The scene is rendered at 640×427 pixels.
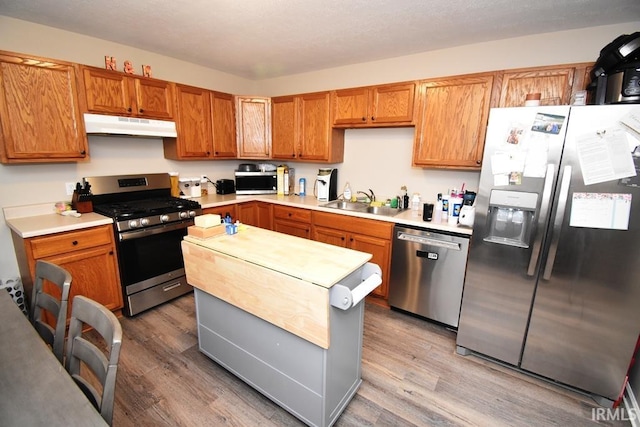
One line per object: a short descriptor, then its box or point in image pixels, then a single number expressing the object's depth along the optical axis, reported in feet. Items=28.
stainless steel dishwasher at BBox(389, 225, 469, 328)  8.09
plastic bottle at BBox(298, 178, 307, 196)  13.12
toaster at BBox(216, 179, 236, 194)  12.98
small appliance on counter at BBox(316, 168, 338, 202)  11.93
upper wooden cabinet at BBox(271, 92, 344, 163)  11.46
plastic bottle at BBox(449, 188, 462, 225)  8.53
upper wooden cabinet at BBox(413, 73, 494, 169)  8.24
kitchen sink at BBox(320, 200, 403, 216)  10.67
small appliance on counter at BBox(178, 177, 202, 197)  11.99
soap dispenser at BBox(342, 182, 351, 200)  12.03
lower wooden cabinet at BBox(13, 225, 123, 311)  7.20
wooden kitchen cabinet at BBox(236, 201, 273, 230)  12.24
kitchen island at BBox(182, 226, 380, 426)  4.80
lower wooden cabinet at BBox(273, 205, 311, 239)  11.24
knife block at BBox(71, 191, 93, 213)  8.77
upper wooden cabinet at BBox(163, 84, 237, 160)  10.87
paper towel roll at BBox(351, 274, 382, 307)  4.59
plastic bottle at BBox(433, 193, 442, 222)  9.03
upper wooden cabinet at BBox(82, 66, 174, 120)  8.57
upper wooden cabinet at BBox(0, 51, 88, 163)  7.30
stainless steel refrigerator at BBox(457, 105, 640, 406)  5.58
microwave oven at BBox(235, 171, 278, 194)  12.91
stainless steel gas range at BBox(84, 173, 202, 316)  8.60
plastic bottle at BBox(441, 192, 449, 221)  9.11
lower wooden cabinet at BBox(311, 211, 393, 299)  9.37
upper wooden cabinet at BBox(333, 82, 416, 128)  9.50
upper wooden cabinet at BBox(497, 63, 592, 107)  7.16
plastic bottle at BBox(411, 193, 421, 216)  10.27
